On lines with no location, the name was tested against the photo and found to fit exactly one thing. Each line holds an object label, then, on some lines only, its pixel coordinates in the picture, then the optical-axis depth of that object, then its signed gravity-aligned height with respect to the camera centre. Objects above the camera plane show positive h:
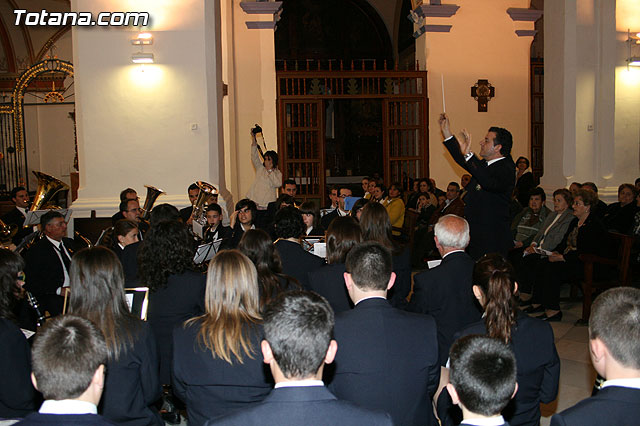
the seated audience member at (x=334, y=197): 8.00 -0.30
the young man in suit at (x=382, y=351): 2.44 -0.72
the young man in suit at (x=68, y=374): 1.64 -0.53
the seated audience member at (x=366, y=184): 8.86 -0.16
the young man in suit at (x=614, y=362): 1.75 -0.59
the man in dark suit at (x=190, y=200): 7.05 -0.28
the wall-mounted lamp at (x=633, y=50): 8.58 +1.68
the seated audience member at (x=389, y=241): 4.14 -0.48
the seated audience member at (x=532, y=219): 7.03 -0.57
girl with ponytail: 2.57 -0.74
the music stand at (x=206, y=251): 5.00 -0.62
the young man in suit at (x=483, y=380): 1.65 -0.58
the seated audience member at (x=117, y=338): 2.61 -0.70
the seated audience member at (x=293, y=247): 4.36 -0.53
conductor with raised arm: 4.40 -0.13
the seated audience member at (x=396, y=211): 8.45 -0.53
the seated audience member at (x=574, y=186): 7.60 -0.21
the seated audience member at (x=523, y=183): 9.44 -0.20
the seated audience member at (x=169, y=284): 3.47 -0.61
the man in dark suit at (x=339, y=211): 7.39 -0.46
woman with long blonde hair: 2.46 -0.71
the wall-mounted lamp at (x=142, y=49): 7.45 +1.60
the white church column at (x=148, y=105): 7.53 +0.92
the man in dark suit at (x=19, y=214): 7.04 -0.42
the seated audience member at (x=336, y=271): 3.69 -0.59
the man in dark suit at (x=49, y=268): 4.94 -0.72
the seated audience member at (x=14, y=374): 2.57 -0.83
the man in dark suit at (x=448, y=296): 3.45 -0.71
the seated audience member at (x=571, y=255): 6.02 -0.87
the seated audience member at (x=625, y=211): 6.99 -0.49
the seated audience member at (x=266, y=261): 3.34 -0.49
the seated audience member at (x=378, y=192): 8.38 -0.26
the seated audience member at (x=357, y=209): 6.35 -0.37
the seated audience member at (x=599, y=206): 7.33 -0.46
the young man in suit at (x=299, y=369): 1.58 -0.53
